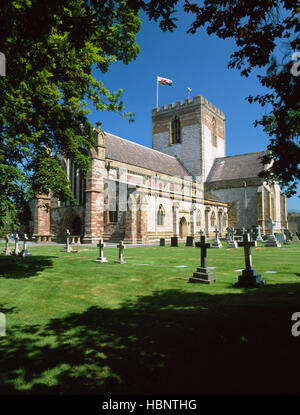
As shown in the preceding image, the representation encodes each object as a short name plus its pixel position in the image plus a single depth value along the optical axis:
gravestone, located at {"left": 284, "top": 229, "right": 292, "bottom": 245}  21.96
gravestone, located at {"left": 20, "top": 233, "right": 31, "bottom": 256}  13.55
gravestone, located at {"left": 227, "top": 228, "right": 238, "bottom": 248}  19.27
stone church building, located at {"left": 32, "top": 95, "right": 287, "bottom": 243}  25.44
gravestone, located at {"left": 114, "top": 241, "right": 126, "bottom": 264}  11.20
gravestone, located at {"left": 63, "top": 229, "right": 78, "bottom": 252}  16.62
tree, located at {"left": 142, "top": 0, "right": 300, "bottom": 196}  3.88
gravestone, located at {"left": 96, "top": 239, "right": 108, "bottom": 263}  11.48
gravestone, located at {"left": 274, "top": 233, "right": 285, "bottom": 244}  22.93
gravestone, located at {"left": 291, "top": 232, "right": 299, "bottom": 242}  25.67
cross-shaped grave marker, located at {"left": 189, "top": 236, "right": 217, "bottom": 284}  7.18
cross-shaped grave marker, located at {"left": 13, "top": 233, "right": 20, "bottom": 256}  13.89
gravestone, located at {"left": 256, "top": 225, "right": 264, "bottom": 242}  24.73
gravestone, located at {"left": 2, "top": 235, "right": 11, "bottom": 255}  15.01
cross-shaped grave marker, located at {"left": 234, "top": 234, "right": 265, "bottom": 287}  6.64
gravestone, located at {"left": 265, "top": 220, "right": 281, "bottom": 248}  19.73
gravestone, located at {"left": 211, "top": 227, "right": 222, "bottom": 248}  19.67
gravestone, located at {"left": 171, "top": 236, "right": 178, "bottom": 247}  22.10
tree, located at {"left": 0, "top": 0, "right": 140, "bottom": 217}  4.11
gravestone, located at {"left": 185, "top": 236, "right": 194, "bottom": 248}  21.44
